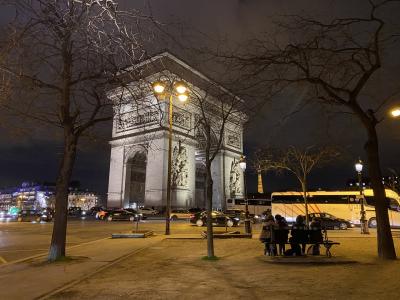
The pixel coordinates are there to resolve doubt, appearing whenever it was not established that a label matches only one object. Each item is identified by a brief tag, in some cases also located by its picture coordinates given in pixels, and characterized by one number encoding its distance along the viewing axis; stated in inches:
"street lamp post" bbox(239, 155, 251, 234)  888.0
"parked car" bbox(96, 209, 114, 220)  1963.6
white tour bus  1397.6
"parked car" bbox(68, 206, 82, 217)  3120.1
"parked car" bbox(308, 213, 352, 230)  1300.0
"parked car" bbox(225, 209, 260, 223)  1699.4
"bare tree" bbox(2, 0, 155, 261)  455.5
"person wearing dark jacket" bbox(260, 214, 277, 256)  488.1
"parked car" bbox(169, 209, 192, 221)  2010.3
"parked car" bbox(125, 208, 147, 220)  1855.3
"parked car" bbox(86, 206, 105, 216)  2843.5
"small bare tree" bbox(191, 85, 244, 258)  523.7
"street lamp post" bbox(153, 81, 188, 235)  525.7
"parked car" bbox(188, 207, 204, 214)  2026.1
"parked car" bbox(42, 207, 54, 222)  1878.7
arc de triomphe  2135.8
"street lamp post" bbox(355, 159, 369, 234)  1013.8
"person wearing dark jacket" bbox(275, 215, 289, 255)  493.4
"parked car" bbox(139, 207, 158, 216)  1978.1
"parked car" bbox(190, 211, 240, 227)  1347.2
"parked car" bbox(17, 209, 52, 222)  1882.5
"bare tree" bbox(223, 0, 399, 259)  479.2
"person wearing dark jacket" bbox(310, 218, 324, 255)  486.3
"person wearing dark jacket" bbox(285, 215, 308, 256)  484.4
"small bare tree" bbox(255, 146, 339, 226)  1347.2
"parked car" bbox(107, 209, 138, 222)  1870.3
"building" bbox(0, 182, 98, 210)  5989.2
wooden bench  484.7
